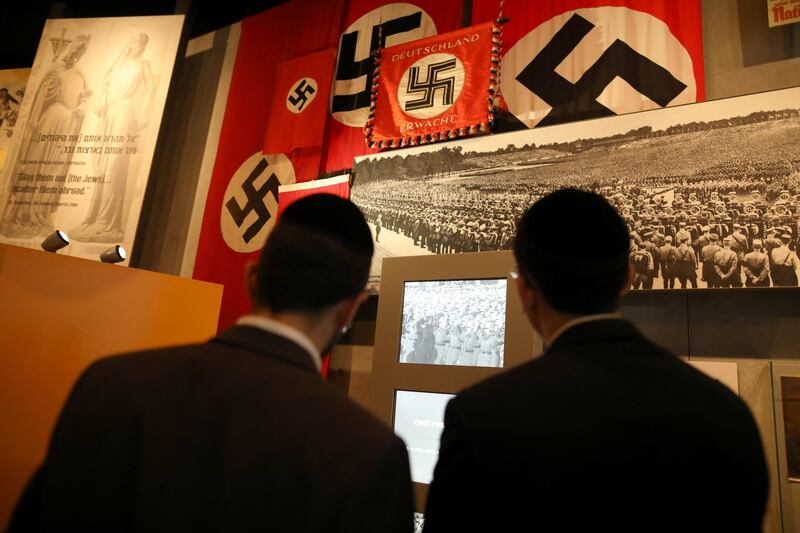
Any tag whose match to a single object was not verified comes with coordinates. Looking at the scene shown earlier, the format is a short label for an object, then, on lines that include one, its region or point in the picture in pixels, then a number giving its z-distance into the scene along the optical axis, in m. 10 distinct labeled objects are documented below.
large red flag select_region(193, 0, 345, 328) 4.89
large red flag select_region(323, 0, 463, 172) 4.45
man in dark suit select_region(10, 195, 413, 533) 0.78
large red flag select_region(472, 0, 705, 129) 3.29
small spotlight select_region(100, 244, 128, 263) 2.98
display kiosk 2.97
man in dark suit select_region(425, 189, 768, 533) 0.88
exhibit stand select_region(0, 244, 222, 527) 2.29
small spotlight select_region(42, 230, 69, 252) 2.79
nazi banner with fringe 3.86
